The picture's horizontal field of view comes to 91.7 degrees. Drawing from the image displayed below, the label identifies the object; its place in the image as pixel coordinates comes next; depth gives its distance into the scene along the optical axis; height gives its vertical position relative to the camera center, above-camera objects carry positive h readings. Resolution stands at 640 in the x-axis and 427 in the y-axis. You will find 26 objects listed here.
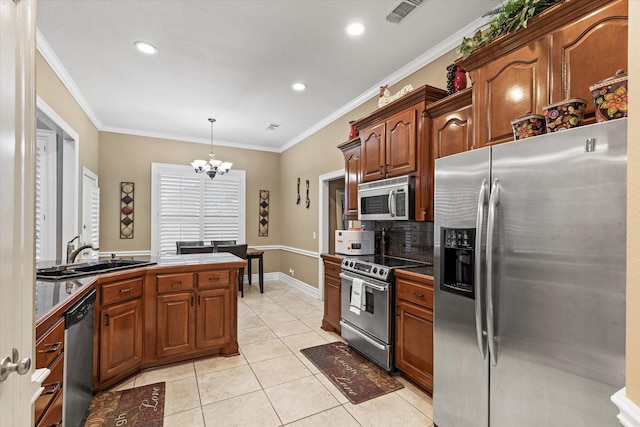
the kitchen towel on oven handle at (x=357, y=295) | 2.95 -0.77
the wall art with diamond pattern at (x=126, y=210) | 5.49 +0.10
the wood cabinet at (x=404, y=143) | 2.75 +0.72
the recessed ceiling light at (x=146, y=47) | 2.90 +1.60
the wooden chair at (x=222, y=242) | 5.91 -0.52
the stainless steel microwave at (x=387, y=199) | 2.87 +0.16
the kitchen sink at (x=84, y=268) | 2.32 -0.44
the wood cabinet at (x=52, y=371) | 1.33 -0.77
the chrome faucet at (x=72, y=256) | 2.60 -0.34
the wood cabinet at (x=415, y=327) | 2.32 -0.88
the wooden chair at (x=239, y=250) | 5.23 -0.59
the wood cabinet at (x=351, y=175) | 3.72 +0.50
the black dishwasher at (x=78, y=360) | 1.69 -0.88
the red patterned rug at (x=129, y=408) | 2.06 -1.37
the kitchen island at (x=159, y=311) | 2.31 -0.83
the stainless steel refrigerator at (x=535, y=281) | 1.22 -0.31
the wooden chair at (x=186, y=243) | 5.53 -0.51
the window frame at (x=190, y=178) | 5.73 +0.45
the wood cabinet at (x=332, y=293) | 3.51 -0.91
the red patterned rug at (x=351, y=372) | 2.45 -1.38
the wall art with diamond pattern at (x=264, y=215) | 6.67 +0.01
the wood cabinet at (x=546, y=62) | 1.49 +0.84
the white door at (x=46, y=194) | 3.64 +0.25
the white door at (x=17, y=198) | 0.75 +0.05
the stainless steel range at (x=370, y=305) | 2.68 -0.84
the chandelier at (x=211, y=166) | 4.86 +0.79
